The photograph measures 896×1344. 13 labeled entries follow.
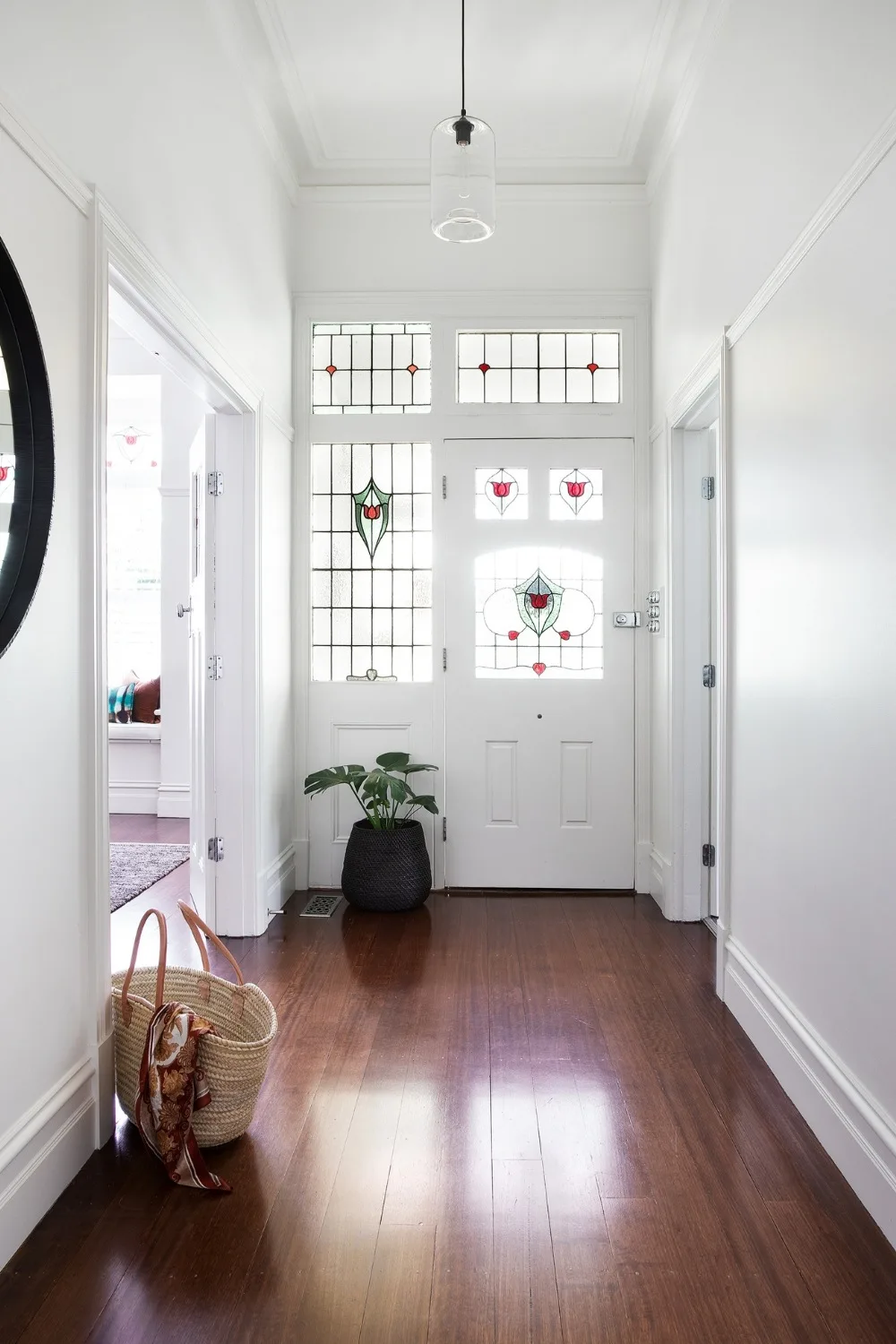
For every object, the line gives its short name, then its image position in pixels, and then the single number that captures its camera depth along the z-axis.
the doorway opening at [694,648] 3.68
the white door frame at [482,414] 4.16
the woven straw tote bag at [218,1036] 1.99
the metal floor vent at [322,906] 3.89
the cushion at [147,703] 6.43
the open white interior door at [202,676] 3.54
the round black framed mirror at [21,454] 1.69
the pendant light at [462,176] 2.97
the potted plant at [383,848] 3.90
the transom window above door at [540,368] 4.23
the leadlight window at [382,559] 4.24
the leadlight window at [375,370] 4.27
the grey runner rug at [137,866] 4.32
